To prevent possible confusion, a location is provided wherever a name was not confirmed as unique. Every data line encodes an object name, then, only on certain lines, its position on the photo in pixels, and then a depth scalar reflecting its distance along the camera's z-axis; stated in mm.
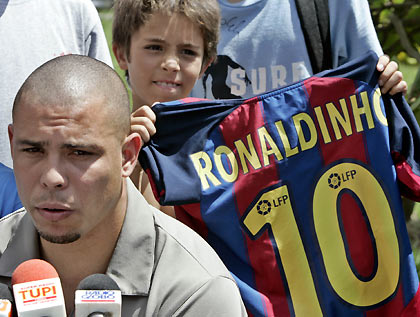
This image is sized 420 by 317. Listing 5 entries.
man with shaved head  2375
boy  3441
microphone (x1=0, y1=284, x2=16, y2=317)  1907
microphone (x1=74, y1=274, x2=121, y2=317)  1914
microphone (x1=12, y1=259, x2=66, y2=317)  1887
